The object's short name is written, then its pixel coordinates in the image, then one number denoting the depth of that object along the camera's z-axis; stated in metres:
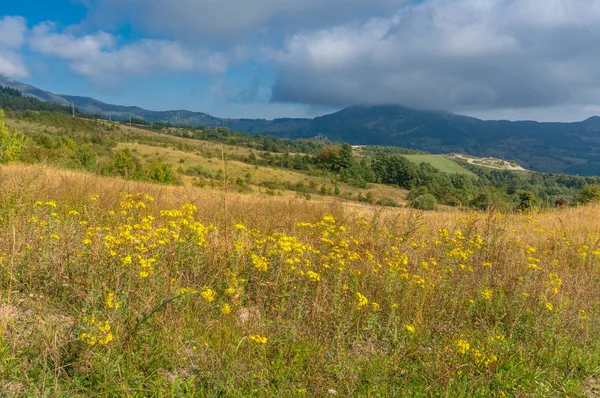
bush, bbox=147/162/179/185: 32.66
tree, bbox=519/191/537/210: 32.09
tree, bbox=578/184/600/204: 20.19
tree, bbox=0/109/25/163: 25.06
